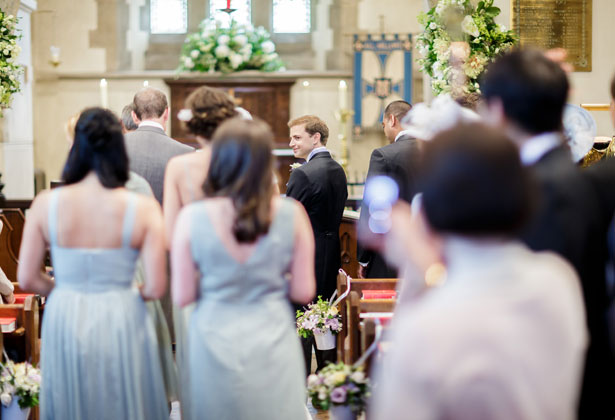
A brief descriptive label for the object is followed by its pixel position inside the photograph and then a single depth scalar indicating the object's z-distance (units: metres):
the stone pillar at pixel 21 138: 10.37
